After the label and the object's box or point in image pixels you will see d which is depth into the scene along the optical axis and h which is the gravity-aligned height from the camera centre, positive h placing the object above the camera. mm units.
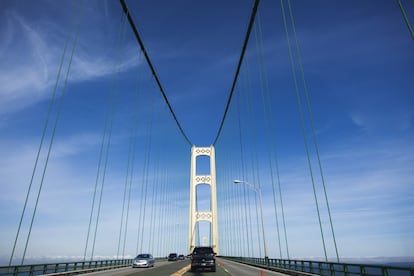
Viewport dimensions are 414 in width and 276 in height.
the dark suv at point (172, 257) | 49206 -660
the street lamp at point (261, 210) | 25381 +4010
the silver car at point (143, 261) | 26317 -663
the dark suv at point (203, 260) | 19781 -486
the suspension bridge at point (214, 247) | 12070 +461
